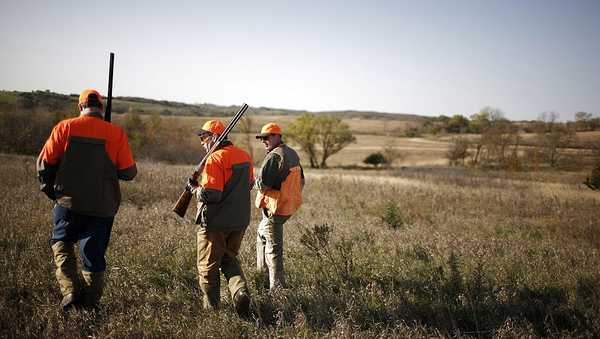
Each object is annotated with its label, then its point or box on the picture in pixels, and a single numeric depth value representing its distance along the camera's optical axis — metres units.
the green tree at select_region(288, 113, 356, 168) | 53.34
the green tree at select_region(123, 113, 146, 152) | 33.56
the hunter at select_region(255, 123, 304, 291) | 4.38
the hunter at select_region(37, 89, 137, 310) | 3.45
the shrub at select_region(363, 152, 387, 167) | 53.34
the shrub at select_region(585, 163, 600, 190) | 12.64
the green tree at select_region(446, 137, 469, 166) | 48.53
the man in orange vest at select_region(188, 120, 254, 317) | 3.62
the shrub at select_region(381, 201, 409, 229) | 8.77
